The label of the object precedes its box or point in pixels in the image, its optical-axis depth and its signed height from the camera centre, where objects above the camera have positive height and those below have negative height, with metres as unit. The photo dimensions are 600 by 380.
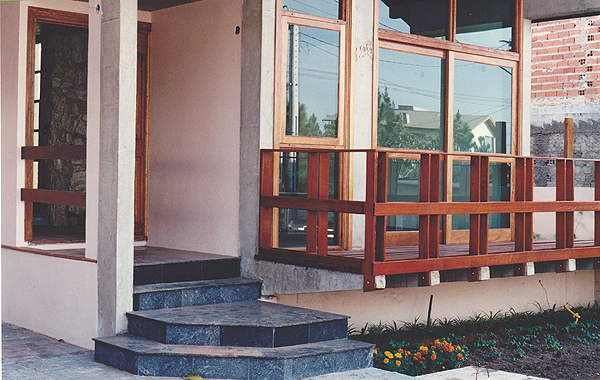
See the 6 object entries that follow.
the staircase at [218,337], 4.65 -1.11
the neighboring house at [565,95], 9.69 +1.32
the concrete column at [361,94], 6.74 +0.90
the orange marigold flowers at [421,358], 5.88 -1.53
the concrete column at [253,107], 6.14 +0.69
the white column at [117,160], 5.33 +0.18
